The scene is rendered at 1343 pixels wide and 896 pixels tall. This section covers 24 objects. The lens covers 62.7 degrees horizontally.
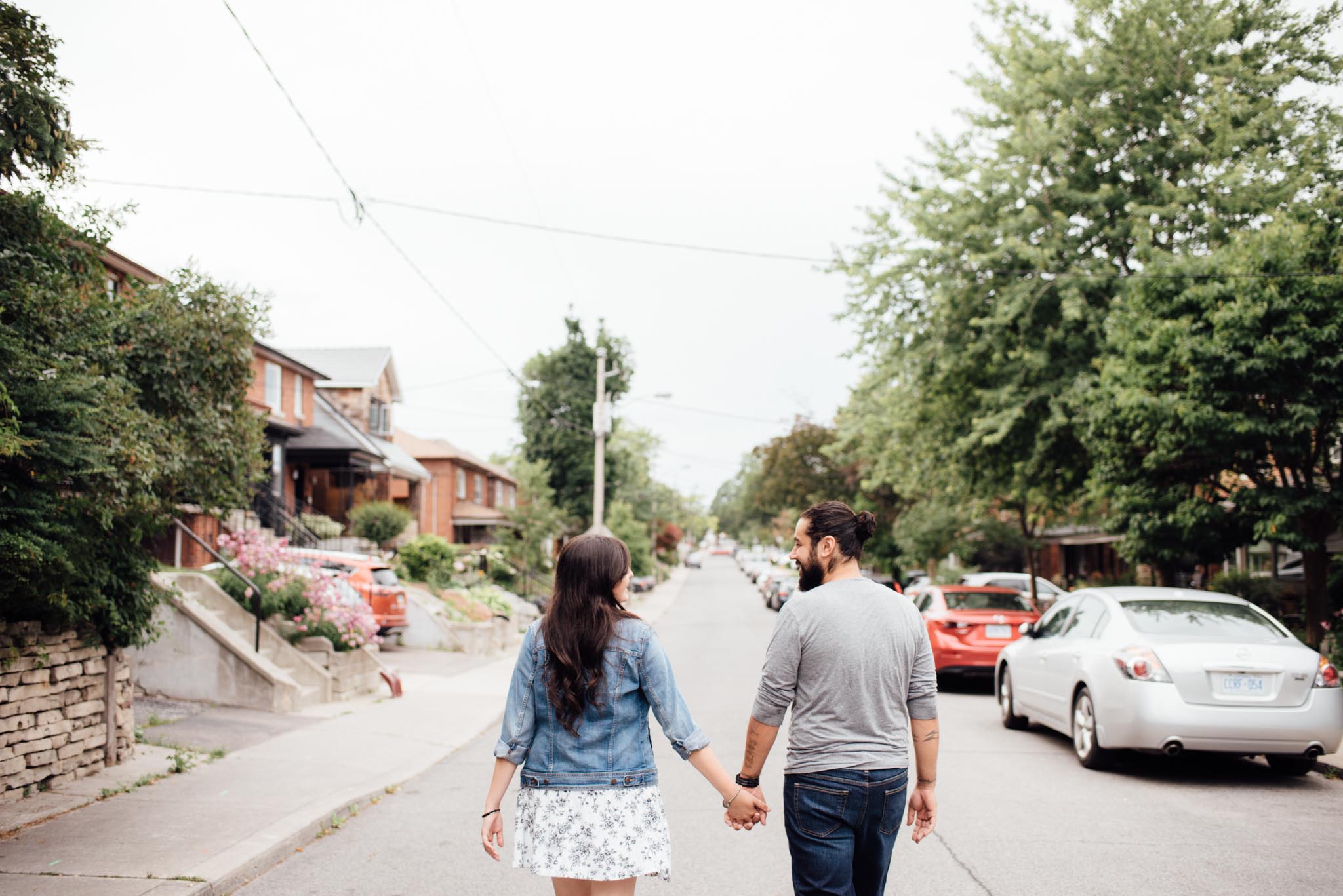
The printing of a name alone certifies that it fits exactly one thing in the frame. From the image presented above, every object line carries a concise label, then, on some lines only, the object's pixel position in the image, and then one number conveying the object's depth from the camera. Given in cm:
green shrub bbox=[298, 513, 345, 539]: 2741
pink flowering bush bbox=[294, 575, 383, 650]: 1405
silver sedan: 823
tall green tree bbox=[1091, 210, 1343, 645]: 1264
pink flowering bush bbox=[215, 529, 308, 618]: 1418
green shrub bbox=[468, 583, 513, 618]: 2512
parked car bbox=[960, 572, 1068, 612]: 2552
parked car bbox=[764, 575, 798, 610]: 3703
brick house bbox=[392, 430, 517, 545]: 4616
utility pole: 3062
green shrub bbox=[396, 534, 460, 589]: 2438
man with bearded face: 369
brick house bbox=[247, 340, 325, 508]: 2819
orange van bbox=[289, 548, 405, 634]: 1823
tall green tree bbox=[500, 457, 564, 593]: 3644
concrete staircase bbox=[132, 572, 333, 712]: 1222
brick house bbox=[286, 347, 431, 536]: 3206
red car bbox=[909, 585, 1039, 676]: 1480
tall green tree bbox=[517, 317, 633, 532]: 4619
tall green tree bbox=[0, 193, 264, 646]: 641
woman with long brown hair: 361
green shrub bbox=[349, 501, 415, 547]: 3058
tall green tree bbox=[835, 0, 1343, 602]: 1705
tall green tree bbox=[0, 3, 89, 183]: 622
